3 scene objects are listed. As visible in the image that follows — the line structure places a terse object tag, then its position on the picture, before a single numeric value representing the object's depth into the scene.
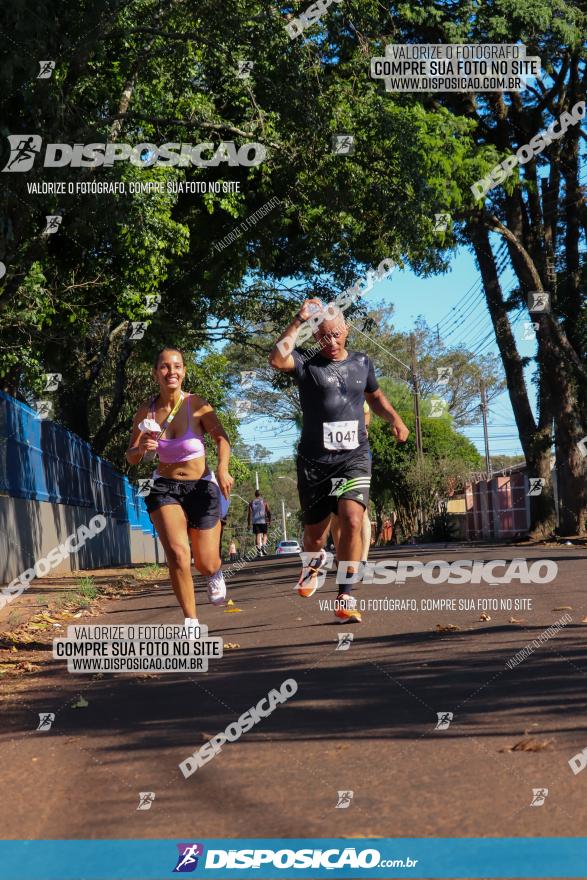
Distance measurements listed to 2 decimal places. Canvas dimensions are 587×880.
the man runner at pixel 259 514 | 26.99
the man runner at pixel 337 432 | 8.36
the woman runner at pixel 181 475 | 7.75
